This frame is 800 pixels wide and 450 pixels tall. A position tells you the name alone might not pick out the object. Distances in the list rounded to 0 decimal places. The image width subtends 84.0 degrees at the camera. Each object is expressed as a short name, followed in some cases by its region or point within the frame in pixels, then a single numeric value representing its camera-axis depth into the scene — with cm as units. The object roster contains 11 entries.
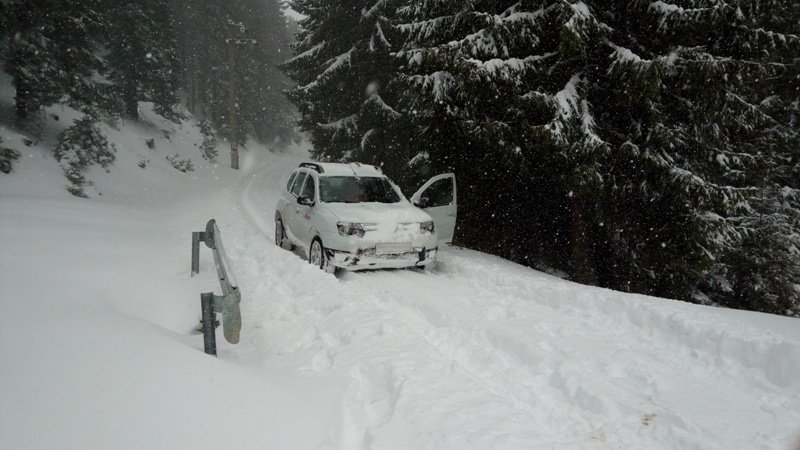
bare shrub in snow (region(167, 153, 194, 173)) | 2725
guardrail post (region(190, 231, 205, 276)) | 754
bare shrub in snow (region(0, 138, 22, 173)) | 1445
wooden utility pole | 3328
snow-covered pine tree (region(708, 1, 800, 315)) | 1140
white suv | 754
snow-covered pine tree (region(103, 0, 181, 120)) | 2488
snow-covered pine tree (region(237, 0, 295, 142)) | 4400
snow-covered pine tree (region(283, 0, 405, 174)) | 1578
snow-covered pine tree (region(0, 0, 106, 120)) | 1541
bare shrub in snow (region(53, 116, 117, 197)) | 1659
